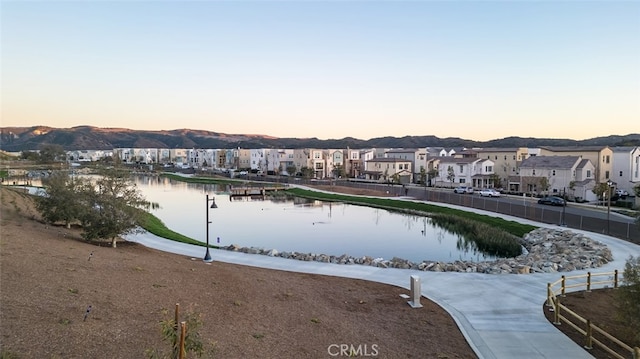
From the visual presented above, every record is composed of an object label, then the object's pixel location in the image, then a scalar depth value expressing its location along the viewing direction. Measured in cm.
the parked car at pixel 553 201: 3897
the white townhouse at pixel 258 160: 9897
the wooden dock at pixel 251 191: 5864
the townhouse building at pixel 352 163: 8450
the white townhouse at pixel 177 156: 15000
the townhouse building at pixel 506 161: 5869
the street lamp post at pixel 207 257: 1882
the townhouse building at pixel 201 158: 12238
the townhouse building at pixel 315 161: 8538
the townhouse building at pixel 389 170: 6919
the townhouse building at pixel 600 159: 4891
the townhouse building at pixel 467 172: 5875
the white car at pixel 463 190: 5211
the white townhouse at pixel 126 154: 15669
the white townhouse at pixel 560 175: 4438
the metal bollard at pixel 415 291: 1299
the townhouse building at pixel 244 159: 10700
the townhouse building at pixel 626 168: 4903
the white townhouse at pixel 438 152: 8211
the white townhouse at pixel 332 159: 8538
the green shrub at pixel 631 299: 928
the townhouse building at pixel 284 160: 9231
